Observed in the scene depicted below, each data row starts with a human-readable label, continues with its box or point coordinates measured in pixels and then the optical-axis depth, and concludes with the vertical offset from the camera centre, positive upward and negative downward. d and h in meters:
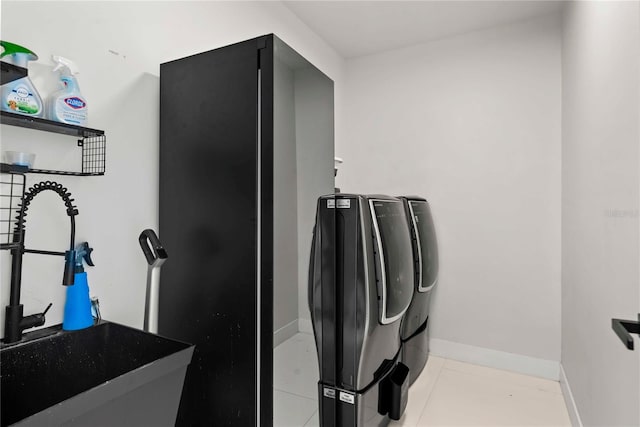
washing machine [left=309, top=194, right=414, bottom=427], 1.54 -0.39
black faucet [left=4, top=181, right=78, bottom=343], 1.08 -0.21
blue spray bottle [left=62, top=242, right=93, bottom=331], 1.21 -0.31
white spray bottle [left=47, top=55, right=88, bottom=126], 1.18 +0.40
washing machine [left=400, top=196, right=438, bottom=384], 2.34 -0.47
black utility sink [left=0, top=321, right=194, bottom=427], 0.83 -0.47
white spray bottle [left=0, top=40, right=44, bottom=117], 0.96 +0.39
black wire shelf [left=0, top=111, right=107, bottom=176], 1.07 +0.29
